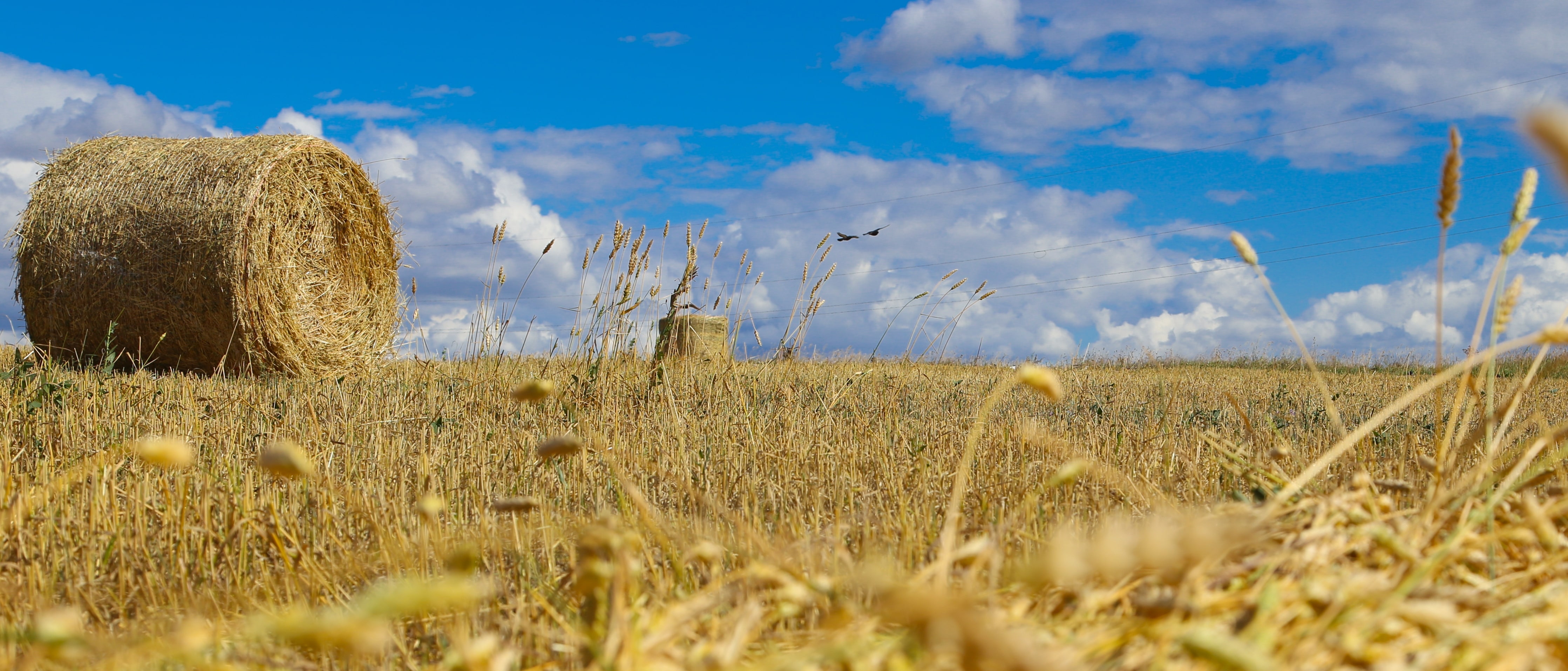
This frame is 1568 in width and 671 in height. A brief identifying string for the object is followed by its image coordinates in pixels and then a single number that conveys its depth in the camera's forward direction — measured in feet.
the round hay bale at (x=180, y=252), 22.58
